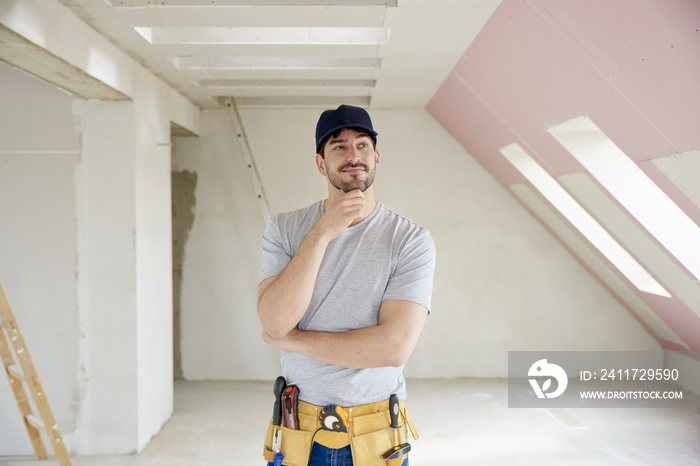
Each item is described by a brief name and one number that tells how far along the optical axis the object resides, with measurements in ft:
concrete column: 12.92
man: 4.91
